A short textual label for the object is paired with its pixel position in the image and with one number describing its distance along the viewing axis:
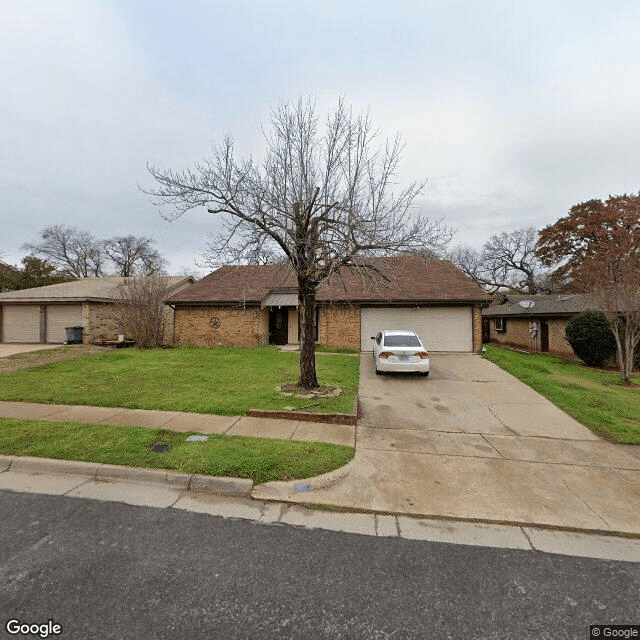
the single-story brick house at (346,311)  15.21
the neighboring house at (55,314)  17.42
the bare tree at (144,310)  15.73
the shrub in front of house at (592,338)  14.62
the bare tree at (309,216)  7.27
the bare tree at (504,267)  40.38
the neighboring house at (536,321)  18.33
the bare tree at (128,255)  41.62
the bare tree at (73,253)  39.38
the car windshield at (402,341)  10.52
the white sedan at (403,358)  9.99
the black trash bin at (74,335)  16.77
